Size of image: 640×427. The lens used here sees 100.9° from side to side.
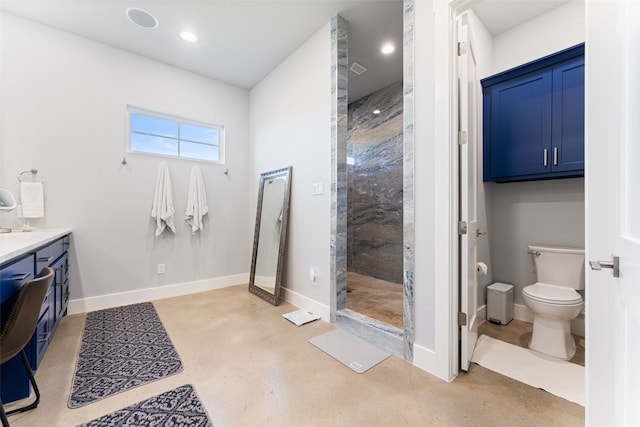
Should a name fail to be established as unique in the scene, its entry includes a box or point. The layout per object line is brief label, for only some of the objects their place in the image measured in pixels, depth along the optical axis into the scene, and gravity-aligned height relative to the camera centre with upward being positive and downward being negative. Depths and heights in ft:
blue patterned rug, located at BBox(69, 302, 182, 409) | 5.22 -3.41
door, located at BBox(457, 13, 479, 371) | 5.60 +0.44
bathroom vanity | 3.98 -1.22
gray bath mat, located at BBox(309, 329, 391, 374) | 6.05 -3.44
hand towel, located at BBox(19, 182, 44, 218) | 7.88 +0.41
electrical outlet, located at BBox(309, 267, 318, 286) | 8.86 -2.16
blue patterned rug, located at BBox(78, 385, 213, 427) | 4.30 -3.43
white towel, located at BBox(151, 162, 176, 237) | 10.27 +0.41
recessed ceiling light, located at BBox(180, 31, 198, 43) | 8.85 +6.01
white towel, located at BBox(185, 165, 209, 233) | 11.04 +0.45
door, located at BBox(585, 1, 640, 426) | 2.53 +0.16
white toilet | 6.27 -2.07
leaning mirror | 10.05 -0.92
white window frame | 9.97 +3.86
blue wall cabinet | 6.88 +2.67
